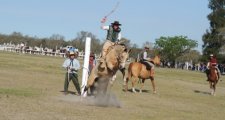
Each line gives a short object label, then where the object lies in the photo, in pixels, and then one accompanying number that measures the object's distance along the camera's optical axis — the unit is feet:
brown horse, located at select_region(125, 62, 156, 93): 83.05
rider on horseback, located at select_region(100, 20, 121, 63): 55.98
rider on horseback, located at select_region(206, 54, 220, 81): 93.34
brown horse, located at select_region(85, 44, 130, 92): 53.26
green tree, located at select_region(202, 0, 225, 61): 334.05
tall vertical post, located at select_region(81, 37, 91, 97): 58.62
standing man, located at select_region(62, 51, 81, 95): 63.31
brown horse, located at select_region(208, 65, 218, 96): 94.02
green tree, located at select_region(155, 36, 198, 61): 472.03
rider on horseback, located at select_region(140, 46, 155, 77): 83.46
